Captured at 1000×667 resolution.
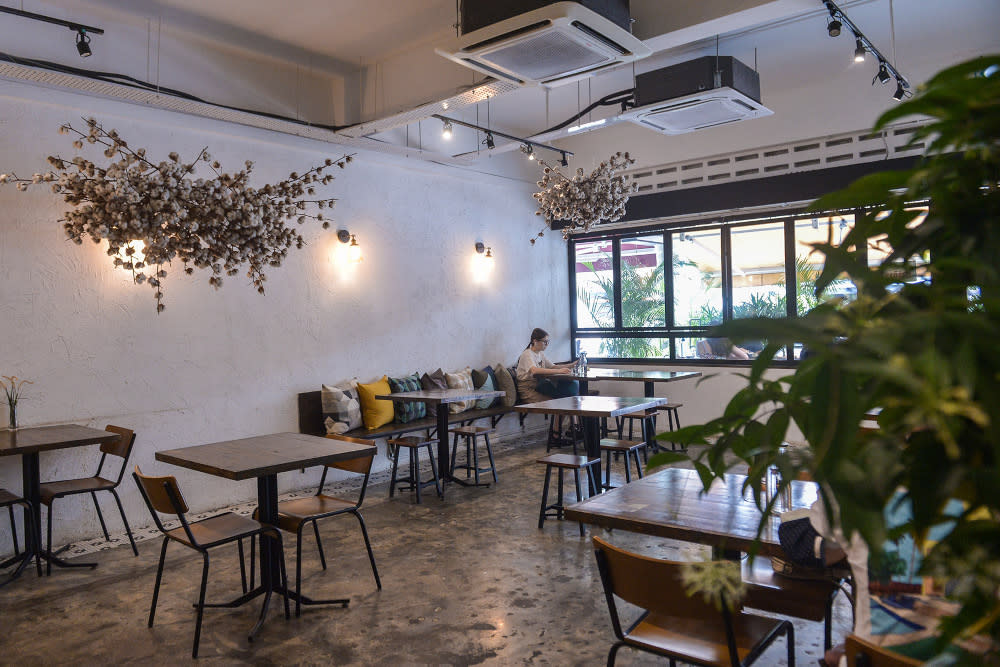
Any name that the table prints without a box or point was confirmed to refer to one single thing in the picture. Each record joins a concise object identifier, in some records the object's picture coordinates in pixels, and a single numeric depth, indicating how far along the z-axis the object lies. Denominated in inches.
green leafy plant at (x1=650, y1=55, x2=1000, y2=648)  17.8
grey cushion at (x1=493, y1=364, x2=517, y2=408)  323.0
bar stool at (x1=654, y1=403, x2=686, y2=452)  277.3
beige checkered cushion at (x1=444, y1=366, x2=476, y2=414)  303.8
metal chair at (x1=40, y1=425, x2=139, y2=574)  173.8
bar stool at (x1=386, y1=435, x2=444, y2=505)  241.6
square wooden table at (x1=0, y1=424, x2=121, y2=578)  167.5
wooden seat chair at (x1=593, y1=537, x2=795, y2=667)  76.4
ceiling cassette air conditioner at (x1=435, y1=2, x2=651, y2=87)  151.1
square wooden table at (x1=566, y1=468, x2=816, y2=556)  93.4
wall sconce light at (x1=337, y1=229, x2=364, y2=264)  274.8
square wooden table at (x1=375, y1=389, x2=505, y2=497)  246.8
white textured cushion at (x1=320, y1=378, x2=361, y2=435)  257.4
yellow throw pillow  268.5
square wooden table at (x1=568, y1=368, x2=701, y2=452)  287.7
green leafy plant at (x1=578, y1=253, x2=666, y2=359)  368.5
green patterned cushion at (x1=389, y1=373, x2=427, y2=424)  279.4
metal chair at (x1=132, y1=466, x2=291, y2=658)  127.3
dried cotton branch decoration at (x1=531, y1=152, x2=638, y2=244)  252.7
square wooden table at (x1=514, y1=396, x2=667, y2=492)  202.5
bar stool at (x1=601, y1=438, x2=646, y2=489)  211.5
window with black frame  332.2
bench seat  259.0
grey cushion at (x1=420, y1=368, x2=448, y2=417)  297.7
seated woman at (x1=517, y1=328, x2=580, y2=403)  322.0
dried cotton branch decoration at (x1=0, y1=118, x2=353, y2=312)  164.1
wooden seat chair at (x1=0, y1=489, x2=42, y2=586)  166.1
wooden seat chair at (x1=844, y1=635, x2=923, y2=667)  58.7
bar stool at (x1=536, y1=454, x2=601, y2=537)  199.5
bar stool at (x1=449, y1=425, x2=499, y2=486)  254.8
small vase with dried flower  186.7
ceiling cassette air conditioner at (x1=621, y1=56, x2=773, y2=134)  219.5
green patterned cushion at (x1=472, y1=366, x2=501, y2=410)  316.8
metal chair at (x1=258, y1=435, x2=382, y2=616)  146.9
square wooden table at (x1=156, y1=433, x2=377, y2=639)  135.2
